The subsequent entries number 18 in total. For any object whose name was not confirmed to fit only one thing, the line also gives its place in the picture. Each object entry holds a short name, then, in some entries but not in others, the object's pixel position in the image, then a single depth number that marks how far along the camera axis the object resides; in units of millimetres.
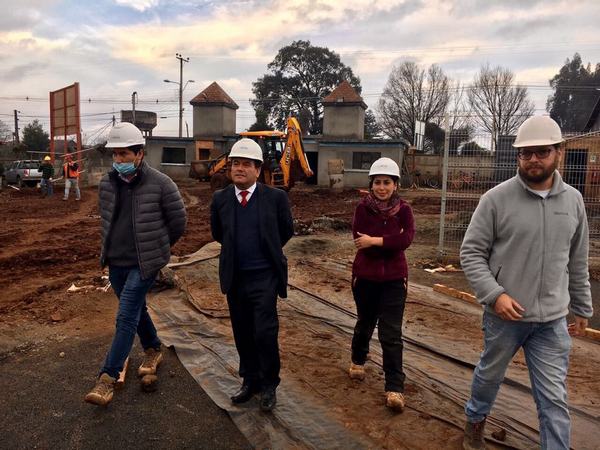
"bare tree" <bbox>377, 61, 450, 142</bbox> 49688
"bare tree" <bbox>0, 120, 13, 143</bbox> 57656
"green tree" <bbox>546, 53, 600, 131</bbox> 52688
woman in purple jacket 3438
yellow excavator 19766
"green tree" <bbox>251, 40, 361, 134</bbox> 51406
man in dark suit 3303
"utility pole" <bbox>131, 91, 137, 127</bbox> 42559
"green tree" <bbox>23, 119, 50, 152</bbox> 51875
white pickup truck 25656
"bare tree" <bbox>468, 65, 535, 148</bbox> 43031
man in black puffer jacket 3477
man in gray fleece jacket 2473
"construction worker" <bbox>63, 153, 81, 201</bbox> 18244
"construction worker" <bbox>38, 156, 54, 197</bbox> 19531
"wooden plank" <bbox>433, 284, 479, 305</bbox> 6057
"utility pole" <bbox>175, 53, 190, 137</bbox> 45281
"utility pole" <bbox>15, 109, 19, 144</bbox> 54169
